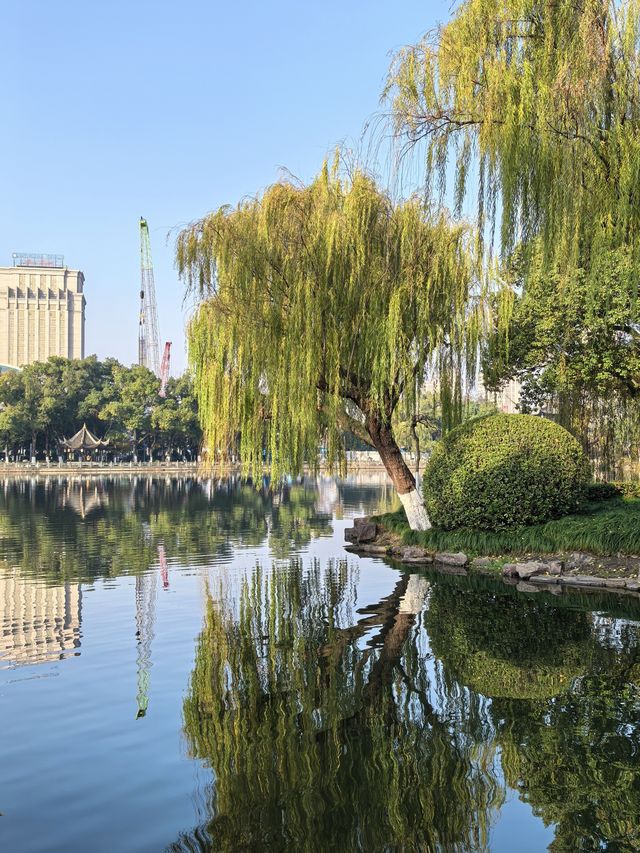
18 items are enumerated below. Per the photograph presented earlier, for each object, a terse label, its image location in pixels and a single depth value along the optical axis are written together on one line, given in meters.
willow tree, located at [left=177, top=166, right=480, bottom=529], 16.34
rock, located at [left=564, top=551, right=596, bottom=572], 14.15
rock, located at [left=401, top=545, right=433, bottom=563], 16.81
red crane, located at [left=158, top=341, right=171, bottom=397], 115.06
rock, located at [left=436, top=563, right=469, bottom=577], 15.30
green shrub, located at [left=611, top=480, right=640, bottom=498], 18.44
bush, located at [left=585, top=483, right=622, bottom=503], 18.61
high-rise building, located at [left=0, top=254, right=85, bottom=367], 175.88
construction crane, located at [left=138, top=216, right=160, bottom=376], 118.19
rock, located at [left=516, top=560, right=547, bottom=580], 14.39
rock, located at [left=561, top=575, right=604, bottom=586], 13.48
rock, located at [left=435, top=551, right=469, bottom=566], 15.84
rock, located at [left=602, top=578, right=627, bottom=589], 13.13
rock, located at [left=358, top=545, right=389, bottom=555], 18.58
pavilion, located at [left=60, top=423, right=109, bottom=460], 80.57
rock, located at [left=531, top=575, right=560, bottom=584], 14.01
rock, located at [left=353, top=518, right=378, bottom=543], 19.86
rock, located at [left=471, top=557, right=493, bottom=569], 15.47
